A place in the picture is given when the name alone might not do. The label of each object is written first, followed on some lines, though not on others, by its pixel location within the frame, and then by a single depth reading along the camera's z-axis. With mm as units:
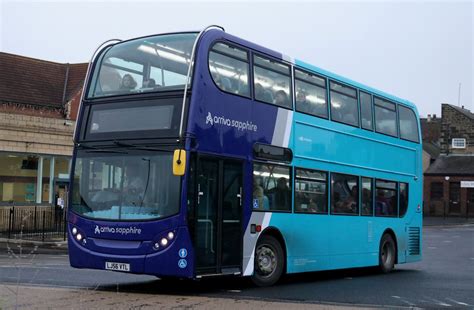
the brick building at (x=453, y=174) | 57000
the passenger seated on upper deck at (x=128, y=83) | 10798
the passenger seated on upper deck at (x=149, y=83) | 10602
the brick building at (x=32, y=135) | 27641
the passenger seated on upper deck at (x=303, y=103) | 12648
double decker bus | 9945
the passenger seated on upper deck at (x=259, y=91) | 11594
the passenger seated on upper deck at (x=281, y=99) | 12109
